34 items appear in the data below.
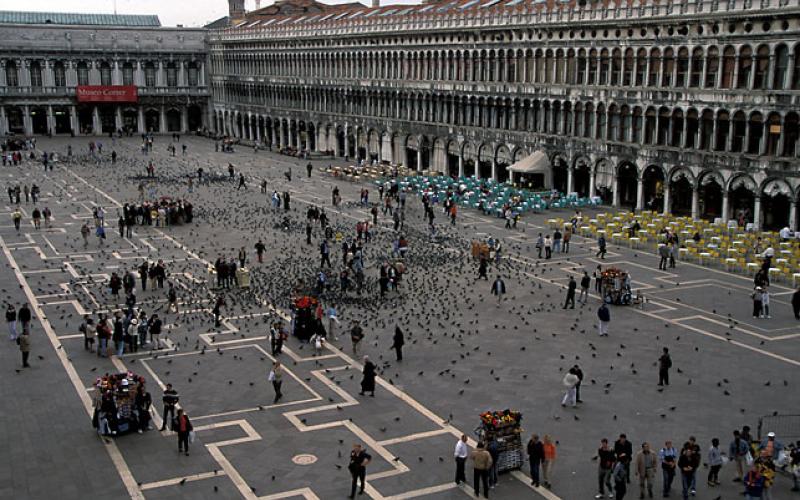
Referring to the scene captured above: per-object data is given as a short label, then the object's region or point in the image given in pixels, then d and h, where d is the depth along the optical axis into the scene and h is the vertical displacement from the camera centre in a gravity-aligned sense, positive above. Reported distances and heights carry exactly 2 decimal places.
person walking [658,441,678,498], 20.48 -9.21
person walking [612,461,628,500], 19.84 -9.32
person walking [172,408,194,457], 22.31 -9.12
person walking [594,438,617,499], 20.34 -9.19
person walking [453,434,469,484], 20.73 -9.03
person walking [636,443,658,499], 20.45 -9.25
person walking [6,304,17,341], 31.27 -8.92
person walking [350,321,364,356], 30.16 -9.07
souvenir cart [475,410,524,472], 21.56 -9.00
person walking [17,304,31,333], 30.91 -8.66
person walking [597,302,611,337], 32.41 -9.18
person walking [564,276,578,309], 36.59 -9.16
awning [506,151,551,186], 70.69 -7.80
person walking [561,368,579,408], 25.33 -9.21
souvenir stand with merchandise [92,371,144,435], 23.42 -8.95
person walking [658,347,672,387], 27.48 -9.33
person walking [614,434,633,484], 20.48 -8.88
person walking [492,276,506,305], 37.59 -9.34
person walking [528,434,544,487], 20.86 -9.11
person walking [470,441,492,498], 20.16 -9.08
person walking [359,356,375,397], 26.44 -9.29
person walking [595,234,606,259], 46.28 -9.36
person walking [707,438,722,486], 21.03 -9.41
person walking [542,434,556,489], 21.02 -9.22
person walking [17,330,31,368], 28.71 -8.94
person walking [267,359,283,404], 26.09 -9.08
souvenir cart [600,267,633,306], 37.50 -9.30
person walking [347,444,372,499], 20.16 -9.01
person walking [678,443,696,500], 20.22 -9.16
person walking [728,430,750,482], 21.25 -9.27
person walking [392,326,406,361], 29.73 -9.27
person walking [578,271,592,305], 37.25 -9.32
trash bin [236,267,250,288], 39.48 -9.29
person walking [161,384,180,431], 23.77 -8.93
